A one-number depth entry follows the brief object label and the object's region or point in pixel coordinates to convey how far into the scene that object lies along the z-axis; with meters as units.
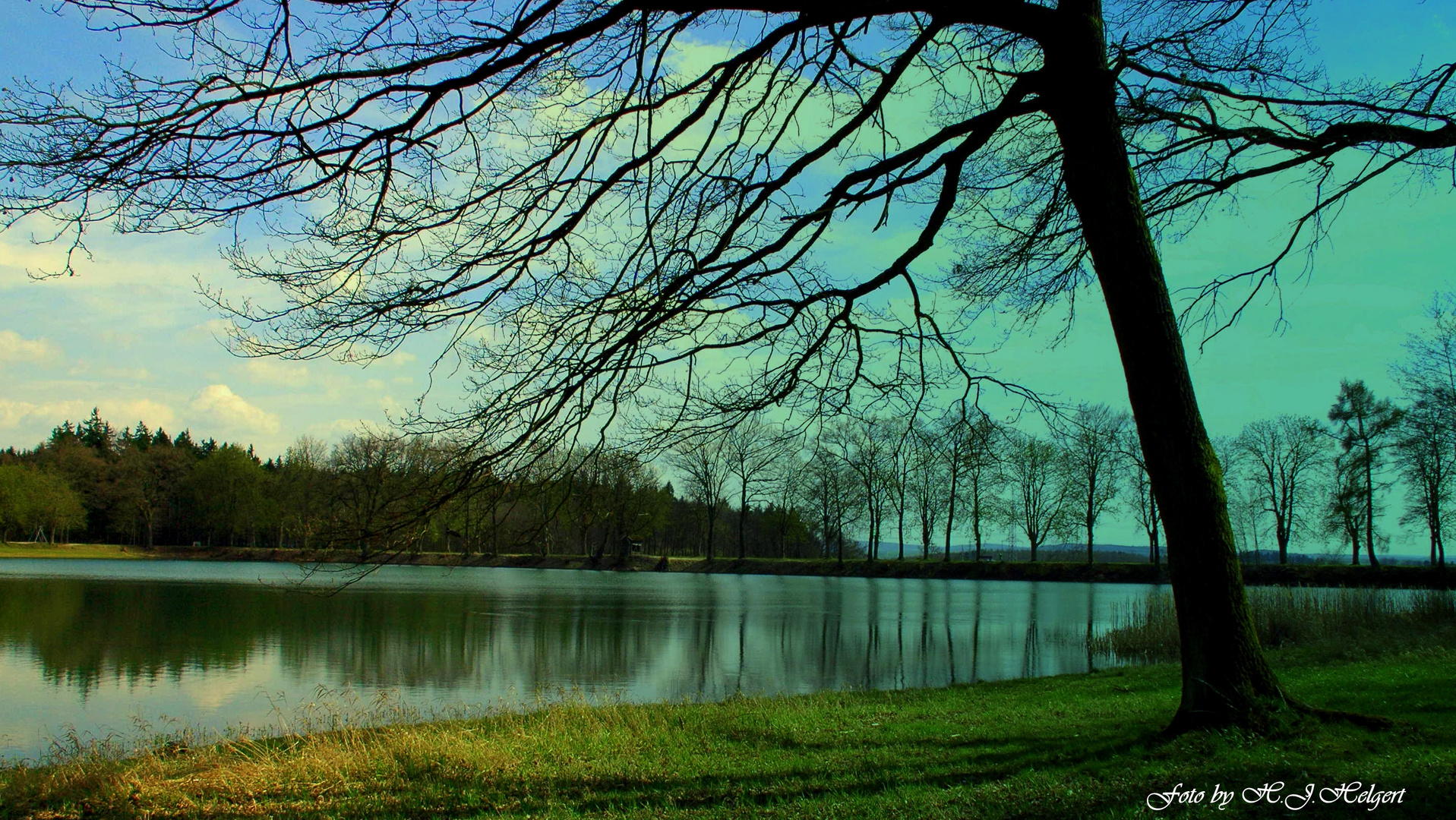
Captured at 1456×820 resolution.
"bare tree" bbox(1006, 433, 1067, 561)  48.15
